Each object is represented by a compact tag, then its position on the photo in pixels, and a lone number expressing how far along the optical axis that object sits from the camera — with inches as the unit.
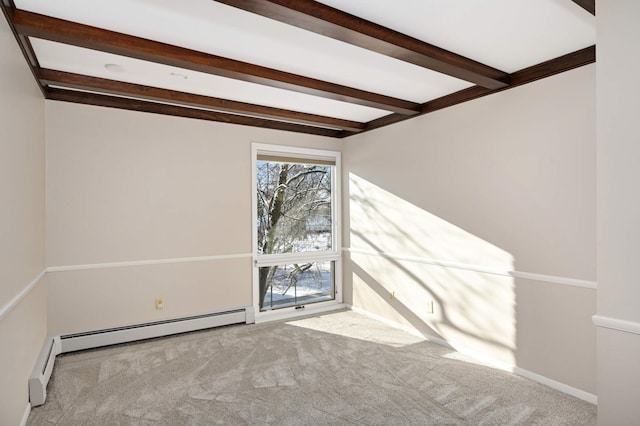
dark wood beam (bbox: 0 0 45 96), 75.8
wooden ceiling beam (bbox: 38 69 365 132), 117.3
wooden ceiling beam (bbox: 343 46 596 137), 100.5
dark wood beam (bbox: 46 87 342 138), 135.2
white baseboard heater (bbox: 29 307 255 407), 100.7
